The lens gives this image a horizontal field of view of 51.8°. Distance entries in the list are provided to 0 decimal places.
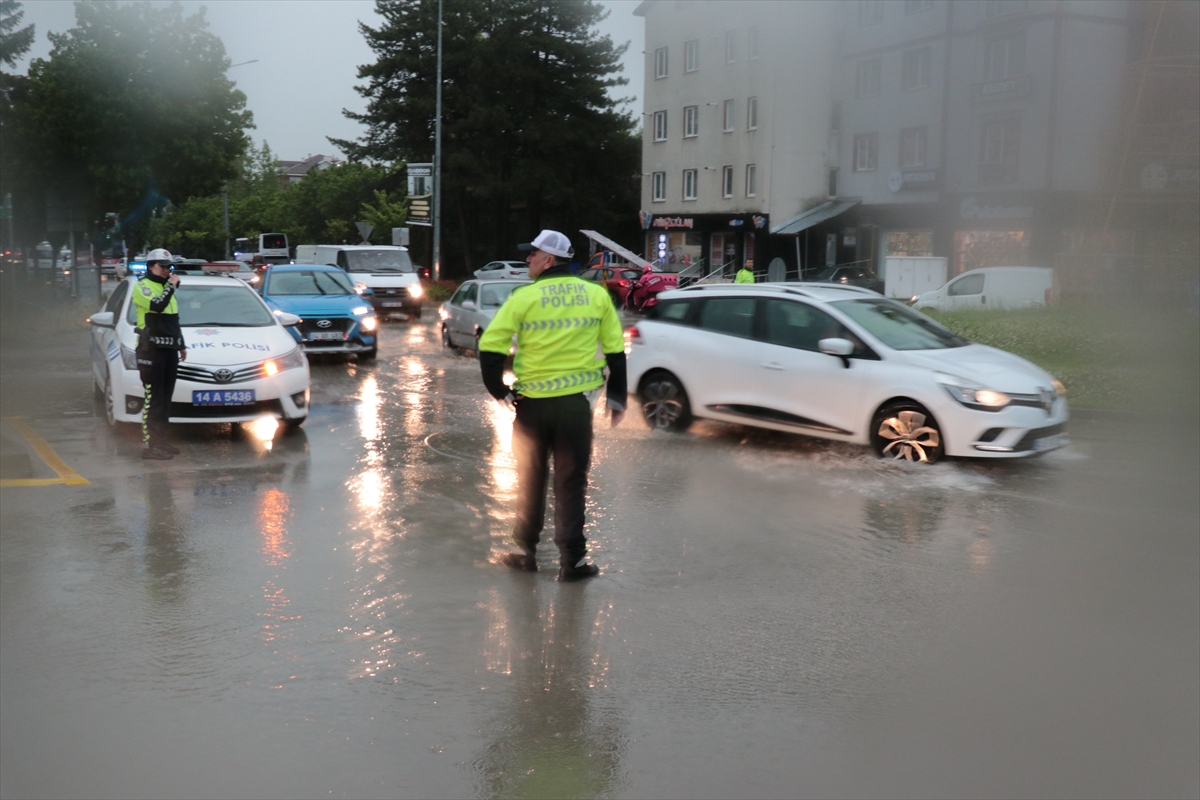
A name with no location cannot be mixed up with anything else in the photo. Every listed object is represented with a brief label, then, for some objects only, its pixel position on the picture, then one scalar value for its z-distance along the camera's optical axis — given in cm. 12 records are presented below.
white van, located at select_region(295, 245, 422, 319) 3025
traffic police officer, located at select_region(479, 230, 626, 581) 648
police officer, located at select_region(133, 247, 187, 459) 1015
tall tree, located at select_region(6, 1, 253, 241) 3688
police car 1113
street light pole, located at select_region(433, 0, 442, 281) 4666
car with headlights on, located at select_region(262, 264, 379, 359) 1941
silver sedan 2067
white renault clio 1004
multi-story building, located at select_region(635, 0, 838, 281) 4869
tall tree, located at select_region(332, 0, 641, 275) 5866
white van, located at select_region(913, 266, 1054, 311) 2481
